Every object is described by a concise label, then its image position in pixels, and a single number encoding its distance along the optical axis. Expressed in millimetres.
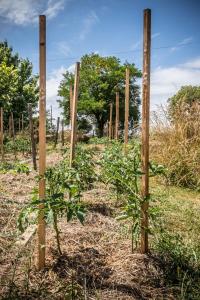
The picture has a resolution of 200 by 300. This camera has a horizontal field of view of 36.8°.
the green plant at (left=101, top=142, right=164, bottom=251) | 2492
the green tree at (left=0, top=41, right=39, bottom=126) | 23633
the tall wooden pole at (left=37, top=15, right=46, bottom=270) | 2357
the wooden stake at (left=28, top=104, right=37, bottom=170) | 8000
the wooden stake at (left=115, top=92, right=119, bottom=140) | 8758
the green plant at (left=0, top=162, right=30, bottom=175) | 2922
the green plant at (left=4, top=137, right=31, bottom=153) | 13781
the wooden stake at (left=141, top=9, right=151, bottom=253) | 2514
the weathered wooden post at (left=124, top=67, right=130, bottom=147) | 6055
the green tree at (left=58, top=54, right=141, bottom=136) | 30309
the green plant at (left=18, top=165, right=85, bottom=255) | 2127
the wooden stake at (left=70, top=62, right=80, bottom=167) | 4525
